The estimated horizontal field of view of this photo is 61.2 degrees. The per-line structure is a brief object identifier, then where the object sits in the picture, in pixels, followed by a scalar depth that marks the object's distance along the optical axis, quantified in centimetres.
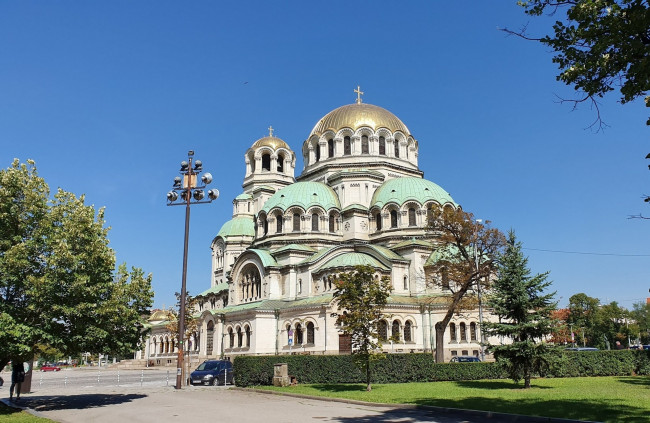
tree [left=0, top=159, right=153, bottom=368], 1817
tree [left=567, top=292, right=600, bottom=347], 7738
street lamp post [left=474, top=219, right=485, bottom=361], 3456
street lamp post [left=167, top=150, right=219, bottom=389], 2530
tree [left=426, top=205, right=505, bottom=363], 3478
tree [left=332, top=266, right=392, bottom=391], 2359
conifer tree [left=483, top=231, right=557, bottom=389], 2316
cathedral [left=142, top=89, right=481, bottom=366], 4512
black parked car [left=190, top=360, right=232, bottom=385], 2939
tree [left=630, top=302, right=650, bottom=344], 8556
